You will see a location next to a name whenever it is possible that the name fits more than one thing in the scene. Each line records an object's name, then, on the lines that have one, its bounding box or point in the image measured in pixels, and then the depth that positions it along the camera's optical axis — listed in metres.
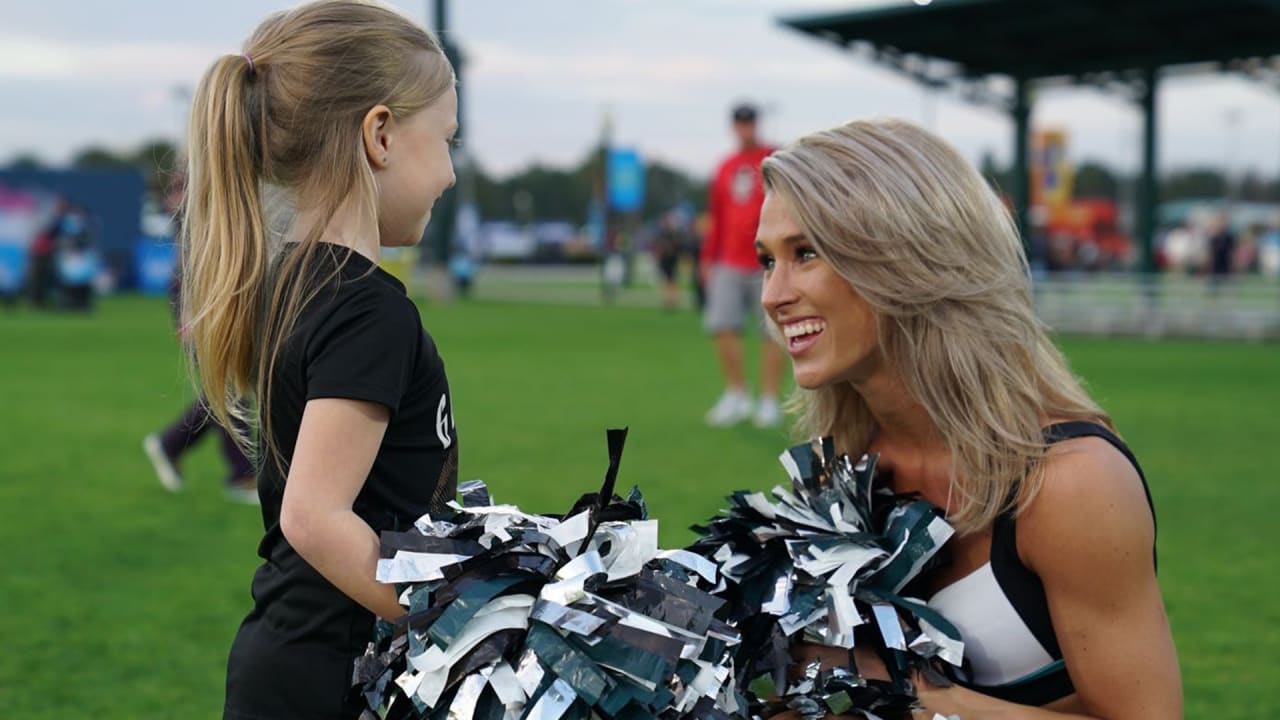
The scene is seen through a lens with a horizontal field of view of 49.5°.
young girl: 2.00
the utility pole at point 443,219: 25.25
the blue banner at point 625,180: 35.50
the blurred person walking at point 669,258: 28.67
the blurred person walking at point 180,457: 7.26
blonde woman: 2.08
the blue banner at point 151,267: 33.12
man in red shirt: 9.86
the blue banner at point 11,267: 26.16
